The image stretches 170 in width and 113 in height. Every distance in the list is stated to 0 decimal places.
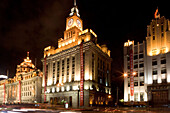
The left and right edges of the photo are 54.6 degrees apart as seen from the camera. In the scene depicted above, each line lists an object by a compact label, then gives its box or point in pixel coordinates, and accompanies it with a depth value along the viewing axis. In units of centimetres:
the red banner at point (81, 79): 5901
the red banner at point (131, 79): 5648
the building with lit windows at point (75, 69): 6444
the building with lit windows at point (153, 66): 5144
